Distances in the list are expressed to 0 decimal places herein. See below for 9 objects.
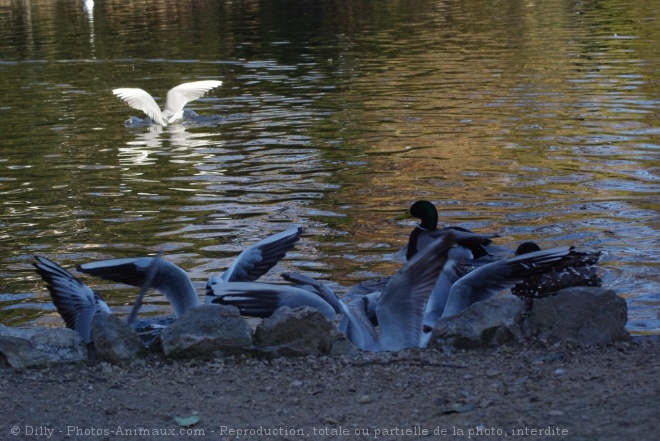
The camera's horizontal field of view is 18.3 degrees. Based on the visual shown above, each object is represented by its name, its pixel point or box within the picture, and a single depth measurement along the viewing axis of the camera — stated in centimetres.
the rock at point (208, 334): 1186
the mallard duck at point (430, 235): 1614
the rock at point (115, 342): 1185
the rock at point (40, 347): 1176
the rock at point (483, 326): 1174
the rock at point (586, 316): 1162
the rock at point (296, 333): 1179
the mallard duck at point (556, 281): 1425
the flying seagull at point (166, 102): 3409
